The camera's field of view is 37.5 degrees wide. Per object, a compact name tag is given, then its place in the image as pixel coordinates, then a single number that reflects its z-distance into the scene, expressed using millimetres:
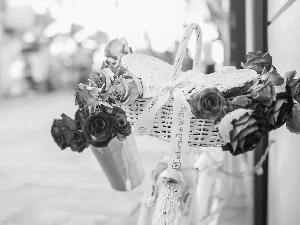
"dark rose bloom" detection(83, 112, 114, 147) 996
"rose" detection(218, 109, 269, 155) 867
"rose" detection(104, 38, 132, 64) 1274
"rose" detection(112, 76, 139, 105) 1018
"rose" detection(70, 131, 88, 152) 1060
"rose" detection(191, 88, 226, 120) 901
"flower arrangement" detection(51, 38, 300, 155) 885
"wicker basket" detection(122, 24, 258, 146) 1003
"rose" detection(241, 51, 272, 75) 1051
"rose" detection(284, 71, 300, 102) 958
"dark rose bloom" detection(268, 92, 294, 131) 937
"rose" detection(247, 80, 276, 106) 925
